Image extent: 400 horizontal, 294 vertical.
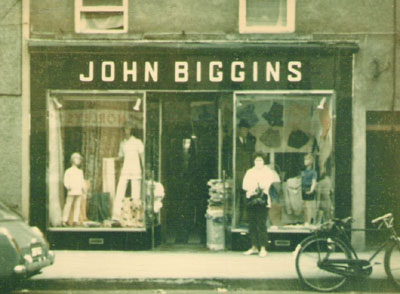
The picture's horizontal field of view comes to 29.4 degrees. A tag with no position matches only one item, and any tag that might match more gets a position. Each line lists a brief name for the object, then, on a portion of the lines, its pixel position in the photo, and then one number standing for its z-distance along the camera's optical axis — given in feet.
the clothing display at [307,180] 46.80
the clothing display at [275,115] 46.78
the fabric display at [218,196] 46.68
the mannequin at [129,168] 47.11
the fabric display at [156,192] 47.32
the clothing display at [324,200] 46.55
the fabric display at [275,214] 46.96
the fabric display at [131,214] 46.80
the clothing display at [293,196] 46.98
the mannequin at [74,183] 47.14
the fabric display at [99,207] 47.06
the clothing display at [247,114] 46.65
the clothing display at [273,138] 46.93
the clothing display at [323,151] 46.57
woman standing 44.27
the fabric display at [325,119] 46.55
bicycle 34.60
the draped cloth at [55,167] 46.80
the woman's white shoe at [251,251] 44.68
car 31.40
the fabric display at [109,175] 47.39
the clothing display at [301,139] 46.93
